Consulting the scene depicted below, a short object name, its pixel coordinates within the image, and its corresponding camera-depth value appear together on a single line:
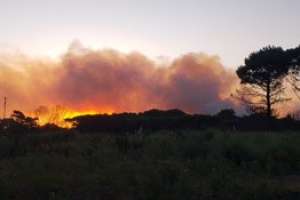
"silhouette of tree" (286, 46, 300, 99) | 54.23
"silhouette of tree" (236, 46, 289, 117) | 54.19
